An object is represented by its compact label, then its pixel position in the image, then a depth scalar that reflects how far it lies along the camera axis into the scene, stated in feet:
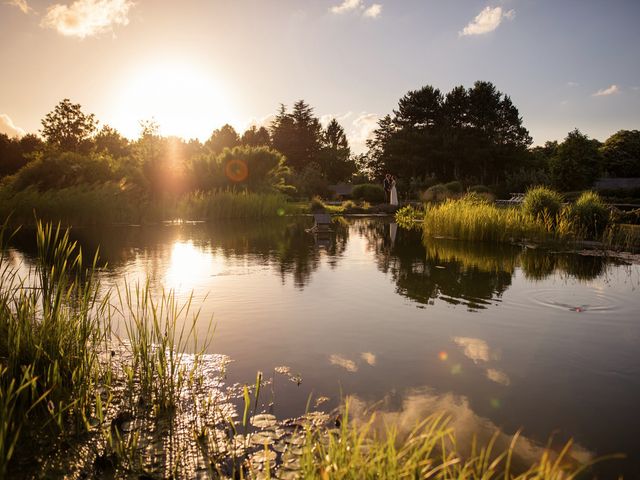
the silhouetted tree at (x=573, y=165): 158.10
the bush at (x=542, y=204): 60.80
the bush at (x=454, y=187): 137.69
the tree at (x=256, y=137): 302.25
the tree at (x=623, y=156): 221.25
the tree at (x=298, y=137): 279.69
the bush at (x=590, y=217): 57.93
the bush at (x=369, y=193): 148.77
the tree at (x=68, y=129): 206.08
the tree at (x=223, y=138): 304.50
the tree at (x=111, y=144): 230.21
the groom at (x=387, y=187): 129.41
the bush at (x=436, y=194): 117.86
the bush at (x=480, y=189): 138.62
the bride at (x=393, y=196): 124.77
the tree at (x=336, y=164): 267.39
